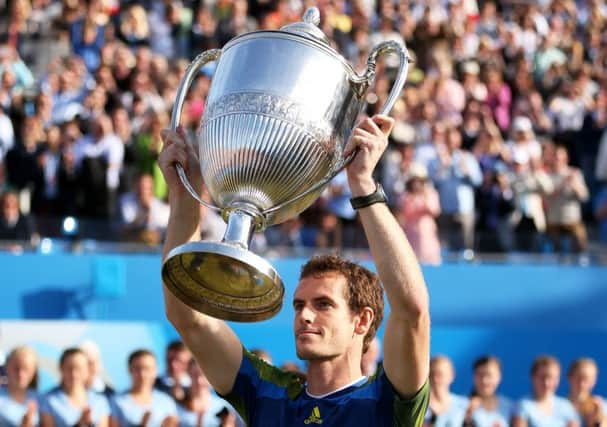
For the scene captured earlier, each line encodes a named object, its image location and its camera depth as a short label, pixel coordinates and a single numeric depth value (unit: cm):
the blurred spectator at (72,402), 1194
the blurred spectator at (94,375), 1237
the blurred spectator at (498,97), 2092
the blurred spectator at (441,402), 1245
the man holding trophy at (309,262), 610
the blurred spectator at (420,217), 1683
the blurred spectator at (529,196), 1820
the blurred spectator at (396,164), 1748
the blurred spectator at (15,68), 1888
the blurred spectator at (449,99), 1995
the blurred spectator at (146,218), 1605
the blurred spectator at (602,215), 1856
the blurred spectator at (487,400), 1275
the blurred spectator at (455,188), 1747
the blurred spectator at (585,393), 1316
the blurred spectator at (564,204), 1814
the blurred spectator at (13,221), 1555
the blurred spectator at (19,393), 1190
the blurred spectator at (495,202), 1816
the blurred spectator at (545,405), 1300
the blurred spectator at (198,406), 1228
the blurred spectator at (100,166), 1642
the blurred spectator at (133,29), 2070
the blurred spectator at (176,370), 1245
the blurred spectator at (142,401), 1215
